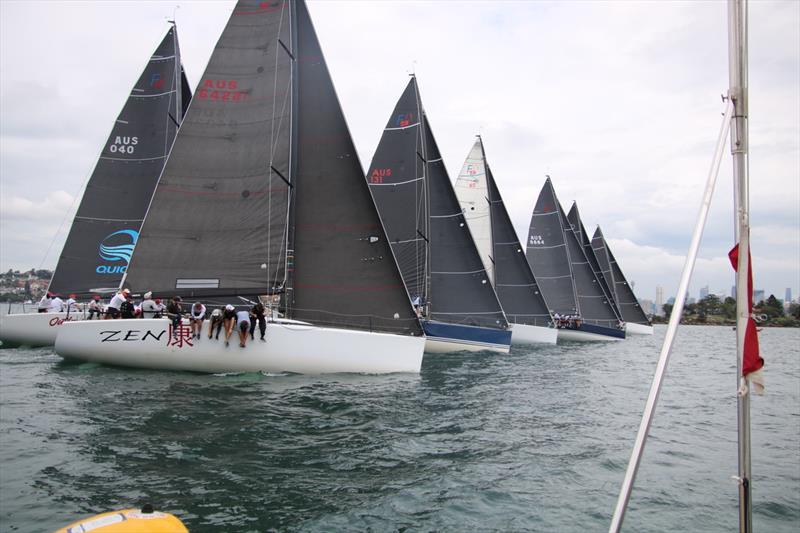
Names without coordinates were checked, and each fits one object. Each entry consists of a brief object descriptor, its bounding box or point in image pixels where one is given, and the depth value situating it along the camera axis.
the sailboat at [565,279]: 39.59
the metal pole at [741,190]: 3.59
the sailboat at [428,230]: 25.38
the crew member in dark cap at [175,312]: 13.72
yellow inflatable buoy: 3.27
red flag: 3.60
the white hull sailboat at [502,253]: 32.69
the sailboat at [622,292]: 54.56
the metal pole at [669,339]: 3.26
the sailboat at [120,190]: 22.08
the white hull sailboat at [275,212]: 14.99
